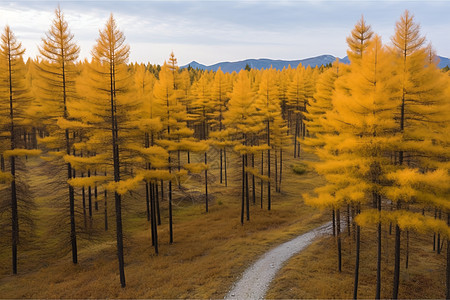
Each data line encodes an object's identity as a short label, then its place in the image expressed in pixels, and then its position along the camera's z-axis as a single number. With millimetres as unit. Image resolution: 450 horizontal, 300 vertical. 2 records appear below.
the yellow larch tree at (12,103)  18109
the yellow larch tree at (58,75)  17875
